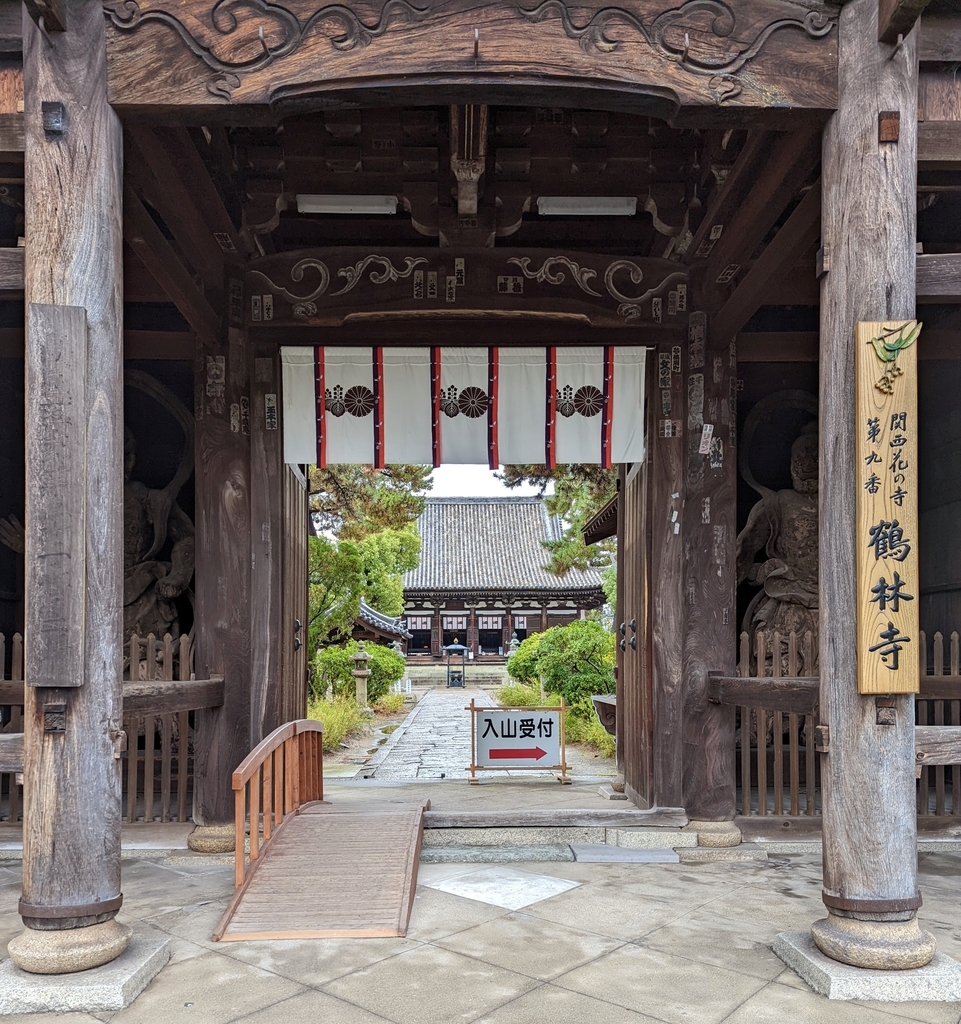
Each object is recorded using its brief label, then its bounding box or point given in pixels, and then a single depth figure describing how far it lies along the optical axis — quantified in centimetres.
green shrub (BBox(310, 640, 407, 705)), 1858
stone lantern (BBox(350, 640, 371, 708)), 2148
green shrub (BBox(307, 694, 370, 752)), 1423
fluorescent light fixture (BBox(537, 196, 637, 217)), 627
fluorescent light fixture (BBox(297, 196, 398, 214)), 620
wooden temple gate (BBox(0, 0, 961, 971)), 371
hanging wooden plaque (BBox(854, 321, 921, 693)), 378
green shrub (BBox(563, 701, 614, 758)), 1288
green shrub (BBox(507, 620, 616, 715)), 1587
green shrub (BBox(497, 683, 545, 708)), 2009
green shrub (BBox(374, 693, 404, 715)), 2239
